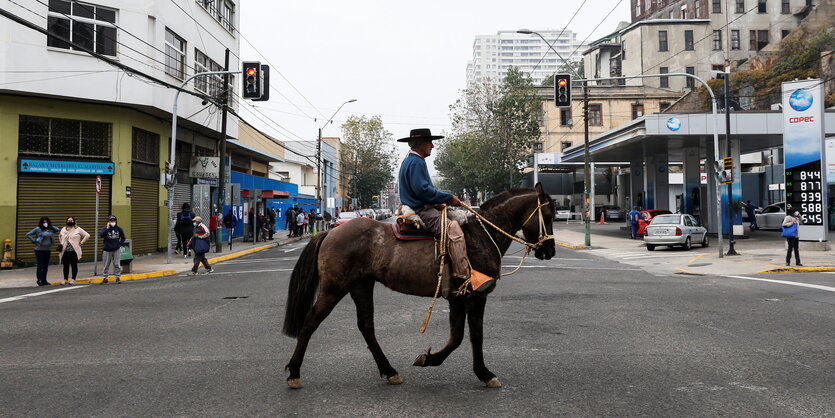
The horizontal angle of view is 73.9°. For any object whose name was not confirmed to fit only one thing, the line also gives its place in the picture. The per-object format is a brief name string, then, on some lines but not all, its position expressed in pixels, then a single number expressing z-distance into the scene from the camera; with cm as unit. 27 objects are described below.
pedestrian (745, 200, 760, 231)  3422
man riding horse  501
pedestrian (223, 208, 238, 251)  2627
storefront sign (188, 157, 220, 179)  2650
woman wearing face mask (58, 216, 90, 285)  1435
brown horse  496
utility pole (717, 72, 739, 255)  1953
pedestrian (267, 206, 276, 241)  3280
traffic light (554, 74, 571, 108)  1962
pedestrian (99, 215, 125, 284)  1462
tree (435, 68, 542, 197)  5031
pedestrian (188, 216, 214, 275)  1598
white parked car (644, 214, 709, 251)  2302
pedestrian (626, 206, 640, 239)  2938
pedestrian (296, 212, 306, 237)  3684
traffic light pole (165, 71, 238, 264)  1934
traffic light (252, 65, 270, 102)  1764
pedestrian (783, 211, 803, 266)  1580
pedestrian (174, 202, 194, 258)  2009
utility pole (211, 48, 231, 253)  2338
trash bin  1595
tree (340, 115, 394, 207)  6869
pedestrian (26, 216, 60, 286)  1423
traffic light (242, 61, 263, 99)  1733
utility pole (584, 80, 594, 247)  2592
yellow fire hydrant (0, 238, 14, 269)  1820
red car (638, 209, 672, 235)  2910
